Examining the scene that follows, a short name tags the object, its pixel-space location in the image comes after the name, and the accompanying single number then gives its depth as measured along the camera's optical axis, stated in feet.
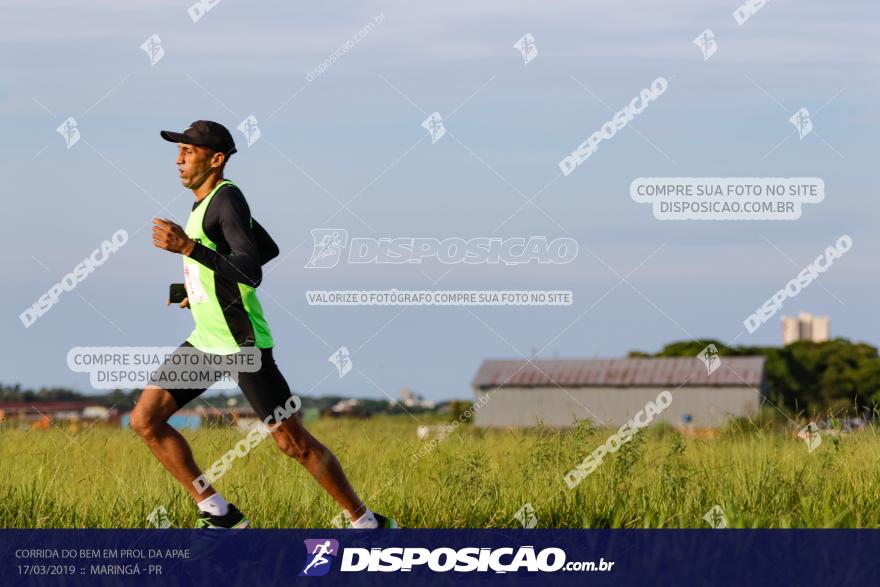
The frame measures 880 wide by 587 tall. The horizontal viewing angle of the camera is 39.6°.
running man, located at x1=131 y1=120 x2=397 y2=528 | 25.76
